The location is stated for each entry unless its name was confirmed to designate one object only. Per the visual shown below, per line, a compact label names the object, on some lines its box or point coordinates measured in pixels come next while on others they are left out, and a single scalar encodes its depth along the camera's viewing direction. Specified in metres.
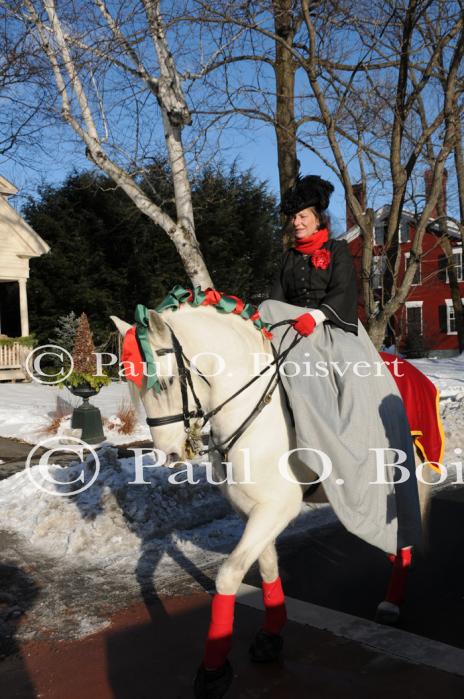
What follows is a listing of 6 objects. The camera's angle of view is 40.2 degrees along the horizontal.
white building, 21.20
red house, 38.03
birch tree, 9.99
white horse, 3.25
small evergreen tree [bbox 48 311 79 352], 20.68
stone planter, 10.59
